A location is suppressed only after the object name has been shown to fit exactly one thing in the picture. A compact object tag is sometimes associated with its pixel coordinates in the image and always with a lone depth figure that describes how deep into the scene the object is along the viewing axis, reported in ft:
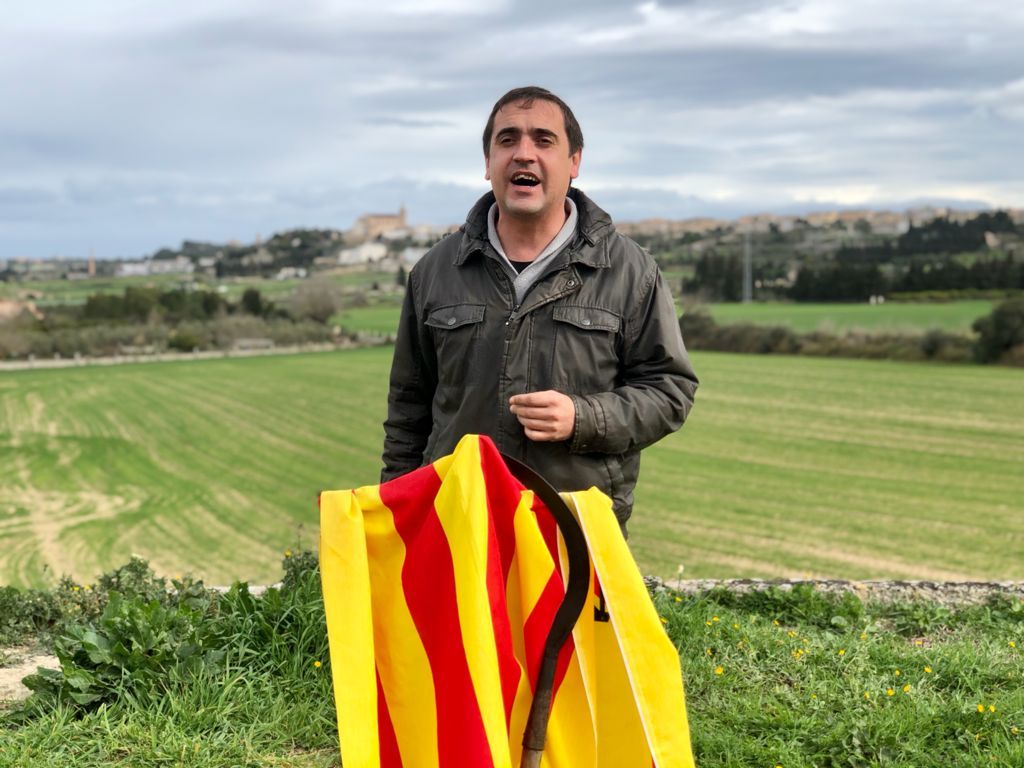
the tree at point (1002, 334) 123.24
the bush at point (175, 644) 11.50
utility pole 202.08
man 9.81
